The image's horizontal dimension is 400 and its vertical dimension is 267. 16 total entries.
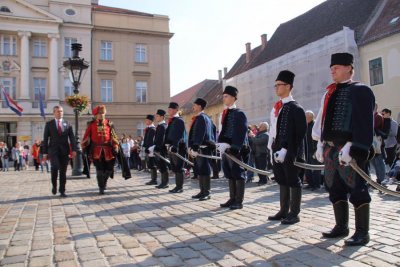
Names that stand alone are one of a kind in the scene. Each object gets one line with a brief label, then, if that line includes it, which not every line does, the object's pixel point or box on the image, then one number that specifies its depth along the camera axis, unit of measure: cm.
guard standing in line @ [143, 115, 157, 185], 1146
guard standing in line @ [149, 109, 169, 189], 1033
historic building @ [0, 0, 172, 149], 3328
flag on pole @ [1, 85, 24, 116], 2774
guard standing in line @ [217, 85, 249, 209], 672
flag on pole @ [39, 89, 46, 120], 3082
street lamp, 1354
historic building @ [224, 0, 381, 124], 2611
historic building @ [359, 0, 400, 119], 2270
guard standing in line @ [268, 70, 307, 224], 548
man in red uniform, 922
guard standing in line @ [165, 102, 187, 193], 907
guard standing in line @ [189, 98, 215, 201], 796
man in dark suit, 897
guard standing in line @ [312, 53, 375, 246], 421
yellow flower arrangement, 1416
